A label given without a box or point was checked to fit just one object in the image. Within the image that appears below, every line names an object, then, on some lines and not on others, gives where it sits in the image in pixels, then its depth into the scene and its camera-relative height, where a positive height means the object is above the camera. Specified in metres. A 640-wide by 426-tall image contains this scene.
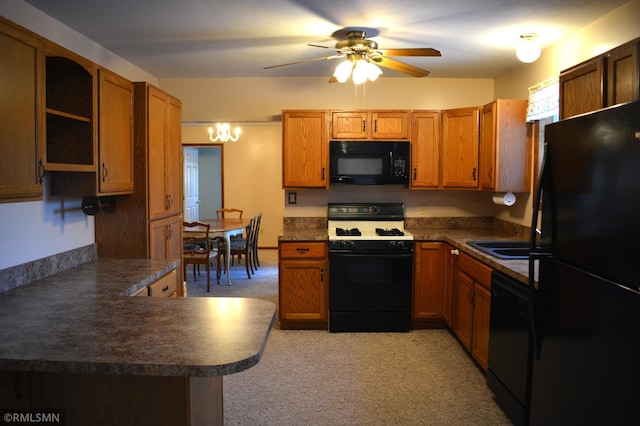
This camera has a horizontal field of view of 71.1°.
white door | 8.45 +0.10
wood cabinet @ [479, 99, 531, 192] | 3.67 +0.37
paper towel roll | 3.80 -0.06
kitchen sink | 3.18 -0.41
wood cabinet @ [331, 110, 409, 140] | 4.20 +0.64
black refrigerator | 1.50 -0.31
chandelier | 7.23 +0.99
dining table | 5.65 -0.49
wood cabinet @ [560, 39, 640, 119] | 1.93 +0.53
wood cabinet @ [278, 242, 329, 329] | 3.96 -0.81
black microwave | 4.20 +0.28
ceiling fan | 3.05 +0.95
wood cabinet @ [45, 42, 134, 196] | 2.61 +0.38
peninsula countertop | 1.38 -0.52
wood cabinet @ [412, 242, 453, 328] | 3.96 -0.79
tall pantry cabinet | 3.13 -0.08
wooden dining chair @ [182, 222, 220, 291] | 5.40 -0.71
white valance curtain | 3.24 +0.70
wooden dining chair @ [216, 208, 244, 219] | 8.27 -0.42
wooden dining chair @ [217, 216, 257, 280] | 6.08 -0.76
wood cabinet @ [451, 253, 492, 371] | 2.99 -0.83
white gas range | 3.89 -0.79
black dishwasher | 2.34 -0.87
